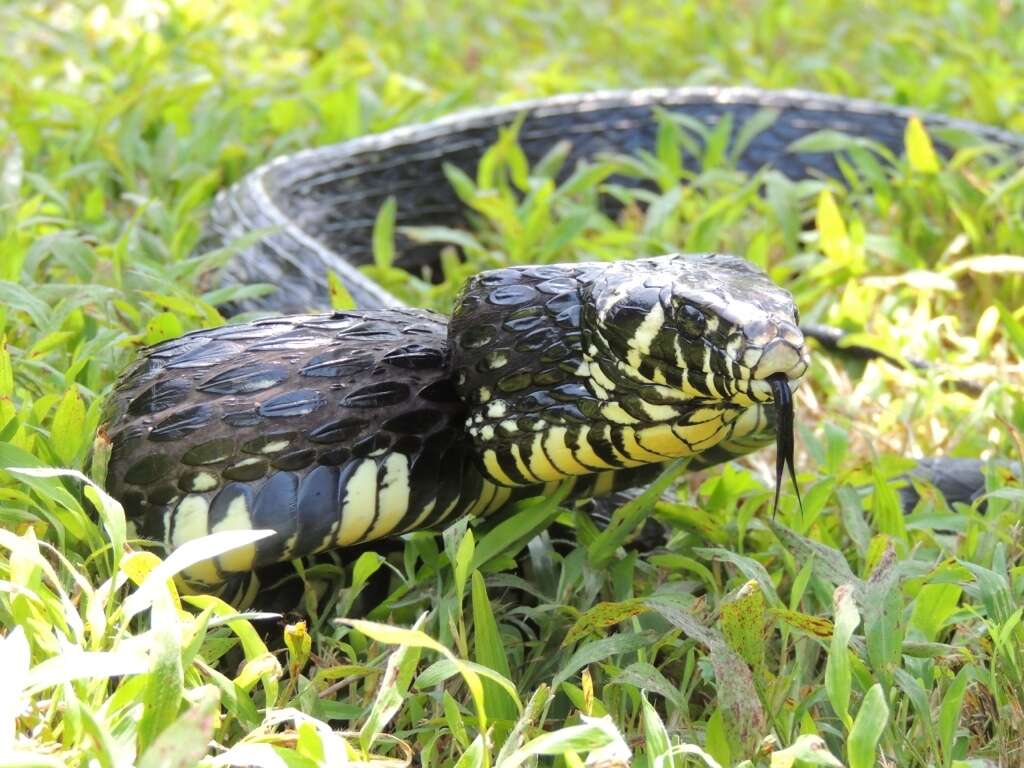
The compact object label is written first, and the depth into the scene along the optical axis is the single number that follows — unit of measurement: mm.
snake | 543
